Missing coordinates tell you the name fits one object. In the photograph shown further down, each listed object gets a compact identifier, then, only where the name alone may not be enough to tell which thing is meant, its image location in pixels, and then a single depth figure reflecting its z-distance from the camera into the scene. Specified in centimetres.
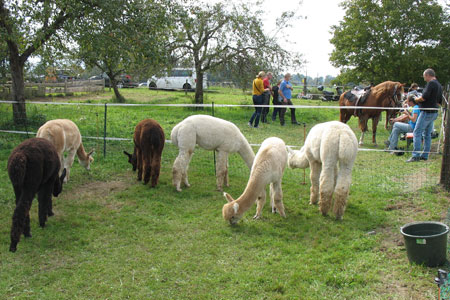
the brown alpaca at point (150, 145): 702
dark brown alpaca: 468
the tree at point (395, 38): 2477
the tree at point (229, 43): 1520
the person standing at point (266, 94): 1427
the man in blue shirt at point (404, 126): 985
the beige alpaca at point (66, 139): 671
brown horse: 1199
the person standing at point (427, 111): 822
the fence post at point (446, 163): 631
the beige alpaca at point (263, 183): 543
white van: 2877
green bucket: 412
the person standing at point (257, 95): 1280
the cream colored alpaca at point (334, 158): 558
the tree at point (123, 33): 952
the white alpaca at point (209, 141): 714
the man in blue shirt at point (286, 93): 1449
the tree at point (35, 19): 916
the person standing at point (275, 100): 1497
